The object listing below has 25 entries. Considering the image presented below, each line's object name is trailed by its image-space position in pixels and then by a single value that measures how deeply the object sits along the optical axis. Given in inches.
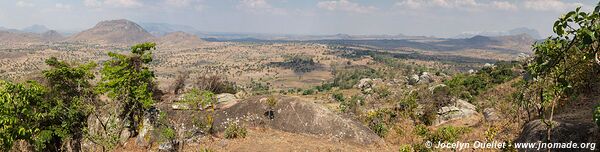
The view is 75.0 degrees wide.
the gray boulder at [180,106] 1021.2
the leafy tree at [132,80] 892.6
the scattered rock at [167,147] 732.7
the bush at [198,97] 930.1
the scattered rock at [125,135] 944.6
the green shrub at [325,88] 4537.2
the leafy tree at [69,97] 728.7
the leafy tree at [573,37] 165.9
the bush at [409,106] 1269.7
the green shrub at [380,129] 968.5
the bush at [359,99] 2471.9
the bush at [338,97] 3174.7
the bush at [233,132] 846.5
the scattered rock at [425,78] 3659.9
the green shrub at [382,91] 2730.6
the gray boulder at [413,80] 3764.5
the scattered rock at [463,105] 1471.7
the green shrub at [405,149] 491.3
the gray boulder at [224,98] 1220.4
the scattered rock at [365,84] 3973.7
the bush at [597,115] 164.6
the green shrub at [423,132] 669.7
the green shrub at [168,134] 668.0
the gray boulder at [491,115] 1044.7
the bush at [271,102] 1011.9
